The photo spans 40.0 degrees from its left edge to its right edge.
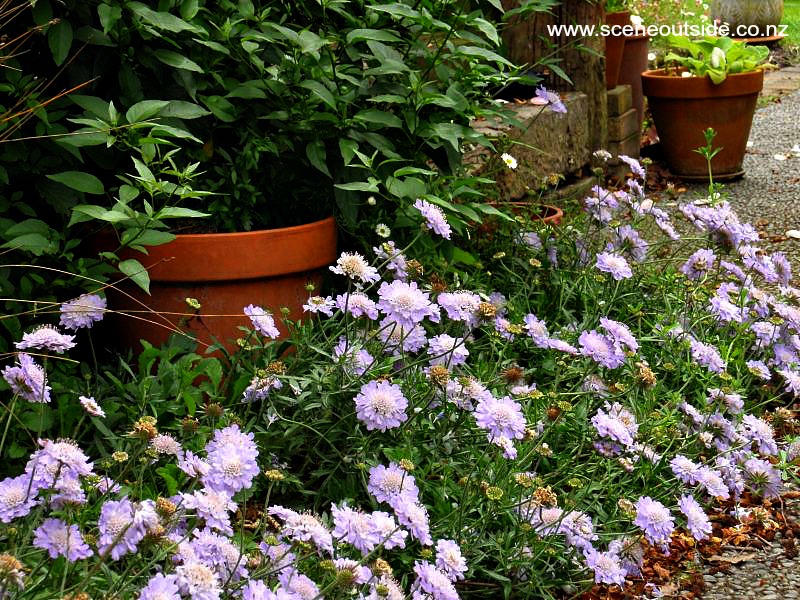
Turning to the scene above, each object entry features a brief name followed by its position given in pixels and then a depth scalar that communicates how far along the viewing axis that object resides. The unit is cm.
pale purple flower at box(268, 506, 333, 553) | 159
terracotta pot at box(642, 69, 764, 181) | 582
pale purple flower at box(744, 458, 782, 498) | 251
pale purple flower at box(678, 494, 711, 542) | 206
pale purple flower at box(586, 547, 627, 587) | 201
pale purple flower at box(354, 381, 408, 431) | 194
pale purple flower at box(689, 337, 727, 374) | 280
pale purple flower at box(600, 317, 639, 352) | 244
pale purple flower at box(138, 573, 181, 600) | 134
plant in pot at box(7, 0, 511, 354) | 247
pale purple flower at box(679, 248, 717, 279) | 326
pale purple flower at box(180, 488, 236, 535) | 156
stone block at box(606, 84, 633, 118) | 573
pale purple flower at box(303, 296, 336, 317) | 229
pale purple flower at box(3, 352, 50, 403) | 170
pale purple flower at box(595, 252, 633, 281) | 297
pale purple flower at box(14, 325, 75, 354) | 186
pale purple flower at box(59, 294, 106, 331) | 218
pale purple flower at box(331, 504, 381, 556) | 166
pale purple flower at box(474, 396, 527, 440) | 197
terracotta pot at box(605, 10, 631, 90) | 574
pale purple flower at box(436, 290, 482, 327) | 215
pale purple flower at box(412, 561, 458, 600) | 167
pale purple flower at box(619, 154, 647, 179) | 359
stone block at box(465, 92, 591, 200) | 408
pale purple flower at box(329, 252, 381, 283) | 219
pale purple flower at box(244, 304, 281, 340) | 222
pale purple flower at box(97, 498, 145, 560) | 143
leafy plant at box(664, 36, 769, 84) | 582
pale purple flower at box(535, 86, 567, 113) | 348
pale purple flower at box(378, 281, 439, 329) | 204
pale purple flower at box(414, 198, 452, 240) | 247
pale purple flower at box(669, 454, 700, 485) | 225
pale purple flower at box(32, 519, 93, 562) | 144
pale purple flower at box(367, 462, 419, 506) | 189
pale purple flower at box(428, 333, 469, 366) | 224
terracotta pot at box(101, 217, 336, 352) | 257
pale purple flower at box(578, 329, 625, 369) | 235
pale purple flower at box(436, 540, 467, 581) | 177
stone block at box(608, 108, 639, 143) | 574
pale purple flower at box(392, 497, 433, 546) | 175
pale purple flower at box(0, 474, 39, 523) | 155
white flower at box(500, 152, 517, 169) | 334
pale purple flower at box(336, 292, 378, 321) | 218
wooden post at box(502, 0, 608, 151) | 504
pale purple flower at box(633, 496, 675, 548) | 202
